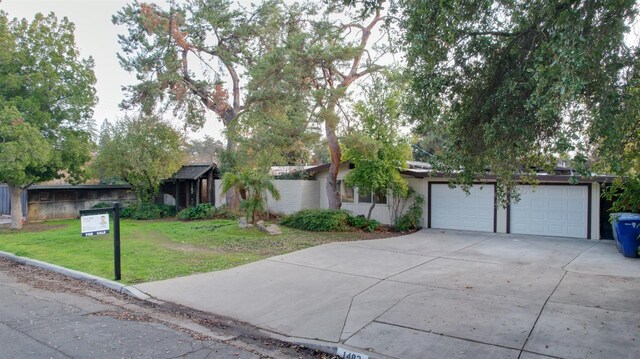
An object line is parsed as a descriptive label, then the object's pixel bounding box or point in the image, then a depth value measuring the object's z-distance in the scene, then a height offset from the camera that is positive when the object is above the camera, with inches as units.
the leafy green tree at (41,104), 587.5 +94.8
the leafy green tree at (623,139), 183.3 +12.8
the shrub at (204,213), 794.2 -84.6
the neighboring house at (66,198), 795.4 -61.1
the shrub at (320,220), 625.9 -79.0
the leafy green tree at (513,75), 189.6 +48.1
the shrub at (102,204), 861.8 -74.9
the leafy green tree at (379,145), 614.9 +32.3
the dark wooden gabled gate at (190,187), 905.5 -43.2
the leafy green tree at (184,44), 830.5 +247.3
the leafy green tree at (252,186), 629.0 -28.0
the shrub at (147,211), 833.7 -86.8
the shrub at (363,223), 649.0 -84.5
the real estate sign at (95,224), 354.9 -47.9
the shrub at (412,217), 652.7 -76.7
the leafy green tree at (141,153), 796.6 +26.3
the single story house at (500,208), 559.2 -58.1
